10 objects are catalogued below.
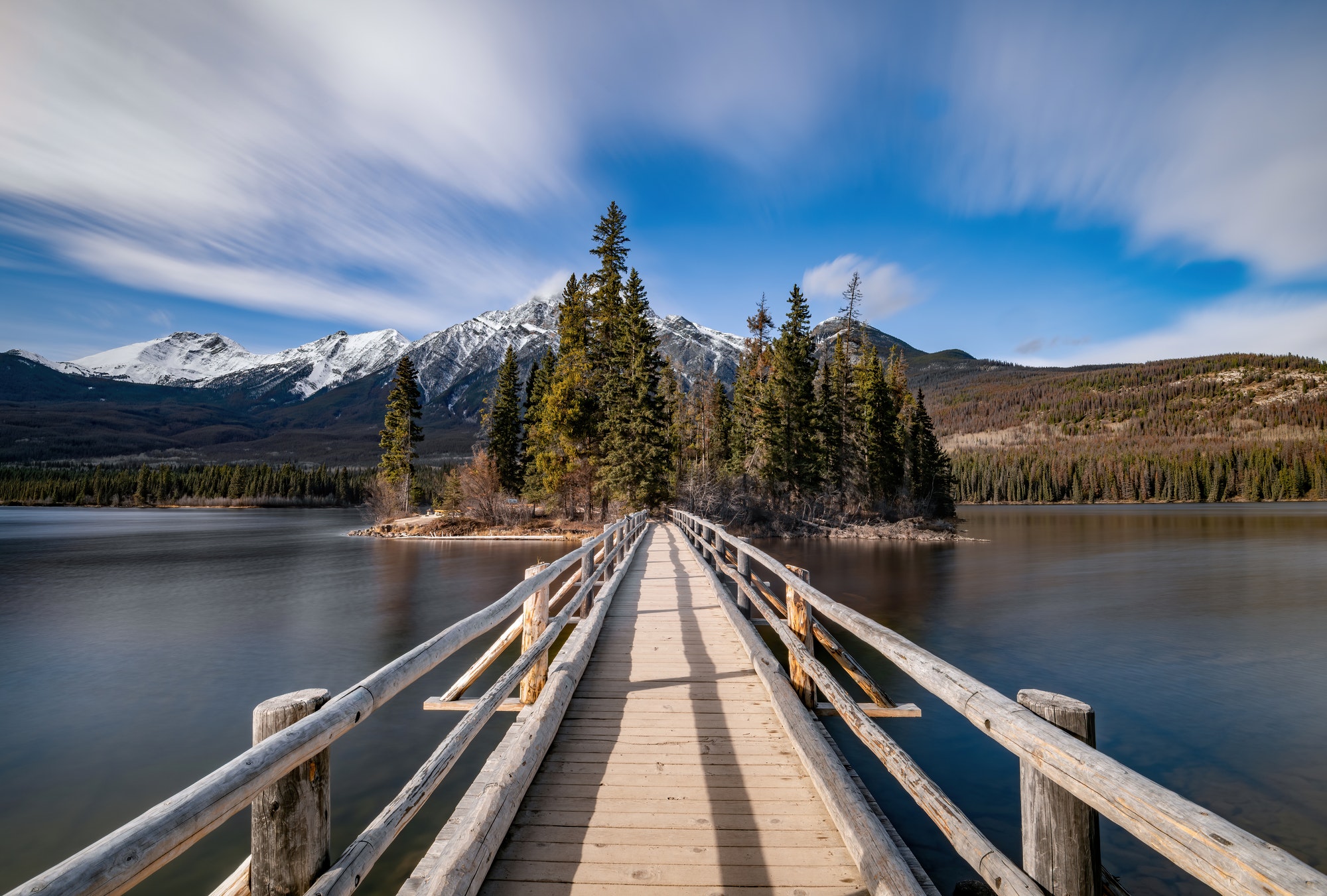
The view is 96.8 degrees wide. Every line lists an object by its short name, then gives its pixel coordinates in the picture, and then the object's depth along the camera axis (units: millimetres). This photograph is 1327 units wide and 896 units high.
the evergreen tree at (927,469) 47781
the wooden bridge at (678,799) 1582
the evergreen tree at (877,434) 41219
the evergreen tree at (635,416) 30391
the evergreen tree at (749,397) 39438
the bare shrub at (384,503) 44725
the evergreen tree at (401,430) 43000
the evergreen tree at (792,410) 36188
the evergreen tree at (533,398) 40781
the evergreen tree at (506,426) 43719
